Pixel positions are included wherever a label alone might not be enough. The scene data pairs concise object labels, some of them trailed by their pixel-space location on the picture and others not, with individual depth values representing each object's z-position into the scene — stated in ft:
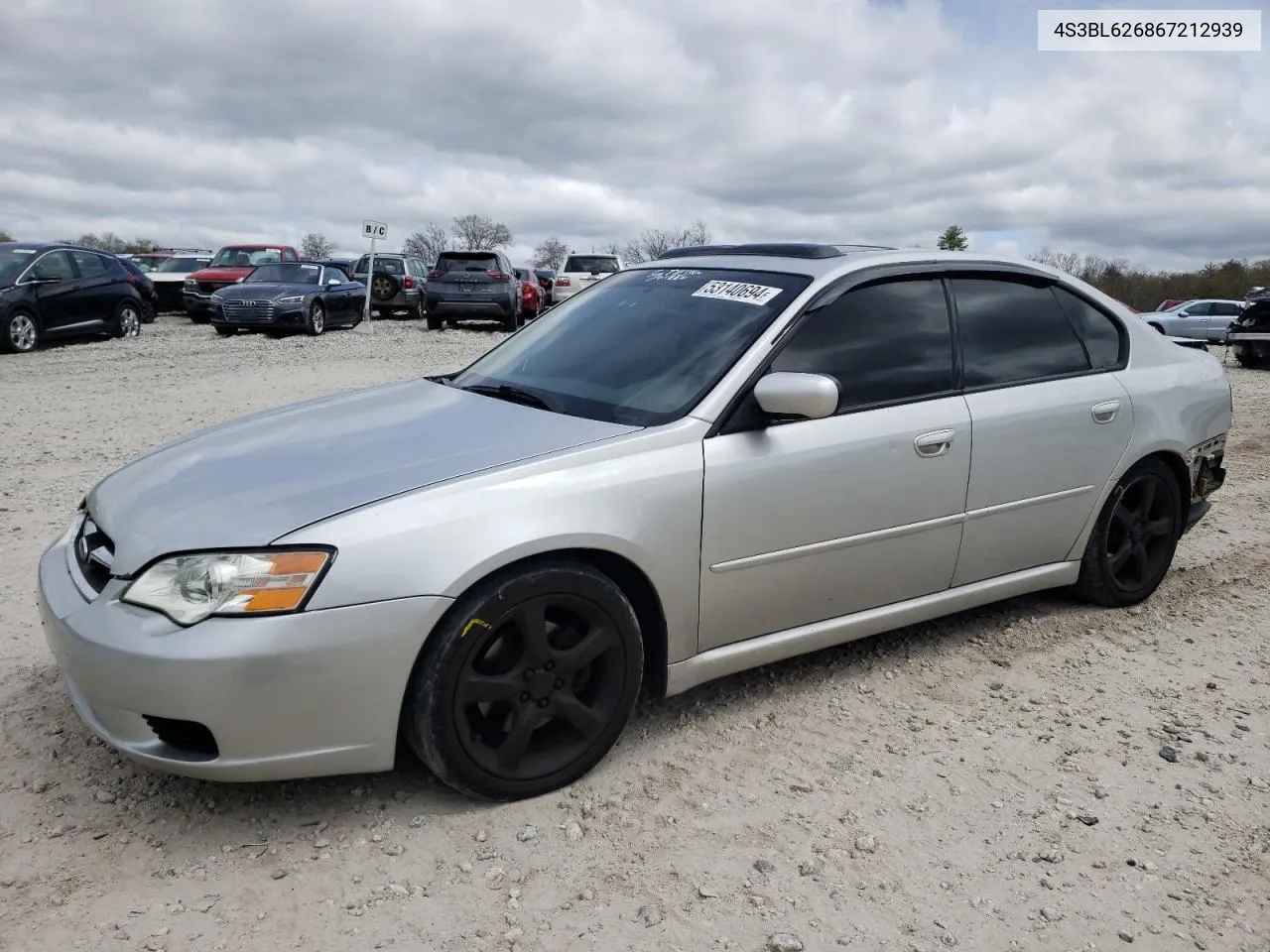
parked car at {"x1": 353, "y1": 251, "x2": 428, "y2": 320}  77.71
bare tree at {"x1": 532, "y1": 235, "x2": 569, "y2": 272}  266.36
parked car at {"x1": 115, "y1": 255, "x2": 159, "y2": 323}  62.44
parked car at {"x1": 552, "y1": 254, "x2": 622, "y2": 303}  75.05
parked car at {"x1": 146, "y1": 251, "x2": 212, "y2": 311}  75.82
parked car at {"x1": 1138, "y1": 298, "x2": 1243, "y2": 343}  89.71
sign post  70.08
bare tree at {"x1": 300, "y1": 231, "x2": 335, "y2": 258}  257.96
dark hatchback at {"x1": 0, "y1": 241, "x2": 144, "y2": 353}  47.67
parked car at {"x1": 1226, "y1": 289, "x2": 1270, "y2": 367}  59.26
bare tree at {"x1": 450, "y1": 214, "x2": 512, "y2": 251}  261.65
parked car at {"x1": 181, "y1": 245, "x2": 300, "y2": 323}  68.23
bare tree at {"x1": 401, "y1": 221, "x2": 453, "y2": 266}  262.84
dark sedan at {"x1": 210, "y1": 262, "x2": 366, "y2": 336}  57.16
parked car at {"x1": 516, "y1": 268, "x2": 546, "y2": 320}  72.95
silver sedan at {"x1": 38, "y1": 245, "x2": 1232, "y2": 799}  8.25
